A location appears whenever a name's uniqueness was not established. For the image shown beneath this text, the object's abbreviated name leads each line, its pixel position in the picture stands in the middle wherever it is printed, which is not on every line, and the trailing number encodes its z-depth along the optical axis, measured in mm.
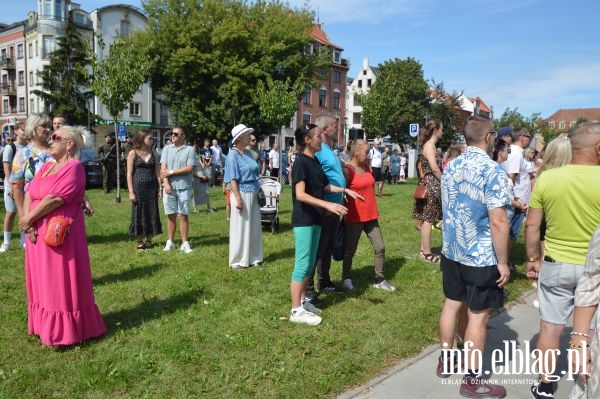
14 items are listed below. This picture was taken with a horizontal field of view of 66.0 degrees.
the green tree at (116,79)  13430
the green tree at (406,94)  50531
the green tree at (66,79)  36031
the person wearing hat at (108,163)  15977
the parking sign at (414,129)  25084
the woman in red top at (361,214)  5734
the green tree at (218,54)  33281
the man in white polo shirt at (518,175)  6570
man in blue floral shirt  3314
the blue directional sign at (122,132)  18370
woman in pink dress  3844
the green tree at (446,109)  48188
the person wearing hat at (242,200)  6539
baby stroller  9133
